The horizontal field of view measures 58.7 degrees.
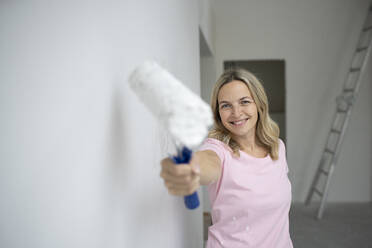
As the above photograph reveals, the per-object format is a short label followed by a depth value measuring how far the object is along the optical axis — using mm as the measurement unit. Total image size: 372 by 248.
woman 1169
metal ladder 3535
